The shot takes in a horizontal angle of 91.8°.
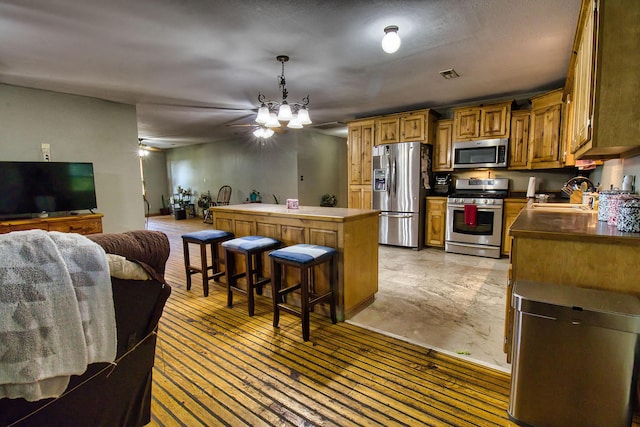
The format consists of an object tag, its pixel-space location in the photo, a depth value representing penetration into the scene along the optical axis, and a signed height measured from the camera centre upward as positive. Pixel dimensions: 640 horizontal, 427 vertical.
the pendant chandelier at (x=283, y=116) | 3.12 +0.69
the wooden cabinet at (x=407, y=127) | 5.12 +0.93
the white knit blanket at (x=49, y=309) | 0.85 -0.37
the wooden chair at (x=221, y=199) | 9.22 -0.48
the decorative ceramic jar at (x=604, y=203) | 2.00 -0.16
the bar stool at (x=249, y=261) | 2.78 -0.77
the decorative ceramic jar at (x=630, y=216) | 1.58 -0.19
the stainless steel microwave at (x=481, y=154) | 4.67 +0.42
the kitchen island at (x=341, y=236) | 2.66 -0.50
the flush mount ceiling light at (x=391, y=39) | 2.44 +1.12
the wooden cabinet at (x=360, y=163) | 5.82 +0.37
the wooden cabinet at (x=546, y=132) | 4.16 +0.66
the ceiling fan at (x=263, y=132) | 4.88 +0.82
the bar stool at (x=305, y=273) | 2.35 -0.75
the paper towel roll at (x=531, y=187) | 4.43 -0.11
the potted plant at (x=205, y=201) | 9.88 -0.55
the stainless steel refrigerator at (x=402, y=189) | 5.16 -0.13
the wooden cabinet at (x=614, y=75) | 1.51 +0.52
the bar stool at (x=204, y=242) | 3.21 -0.60
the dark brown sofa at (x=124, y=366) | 1.08 -0.70
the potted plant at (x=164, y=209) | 11.53 -0.92
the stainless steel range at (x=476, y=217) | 4.66 -0.57
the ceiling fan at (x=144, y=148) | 9.09 +1.14
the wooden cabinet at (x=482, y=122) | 4.61 +0.90
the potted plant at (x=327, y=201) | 8.48 -0.51
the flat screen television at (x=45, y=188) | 3.75 -0.02
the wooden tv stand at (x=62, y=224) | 3.67 -0.47
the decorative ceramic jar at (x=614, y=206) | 1.80 -0.17
